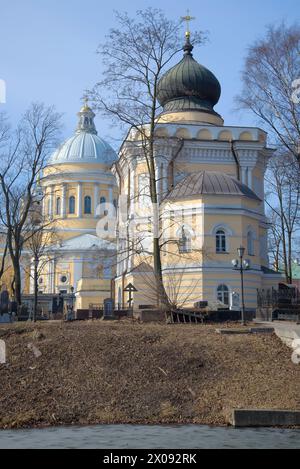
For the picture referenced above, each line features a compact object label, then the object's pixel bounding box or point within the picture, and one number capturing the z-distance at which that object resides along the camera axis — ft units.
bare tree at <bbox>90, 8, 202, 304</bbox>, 73.82
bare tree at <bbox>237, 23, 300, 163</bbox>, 69.97
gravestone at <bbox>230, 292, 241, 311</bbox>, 107.55
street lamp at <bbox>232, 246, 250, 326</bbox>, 76.51
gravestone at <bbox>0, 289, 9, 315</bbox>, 84.35
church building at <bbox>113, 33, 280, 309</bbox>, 109.29
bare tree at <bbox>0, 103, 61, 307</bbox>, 101.50
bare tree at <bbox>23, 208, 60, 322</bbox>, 121.60
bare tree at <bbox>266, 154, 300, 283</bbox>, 124.67
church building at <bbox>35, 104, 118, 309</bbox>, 191.52
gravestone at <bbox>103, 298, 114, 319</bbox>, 91.59
